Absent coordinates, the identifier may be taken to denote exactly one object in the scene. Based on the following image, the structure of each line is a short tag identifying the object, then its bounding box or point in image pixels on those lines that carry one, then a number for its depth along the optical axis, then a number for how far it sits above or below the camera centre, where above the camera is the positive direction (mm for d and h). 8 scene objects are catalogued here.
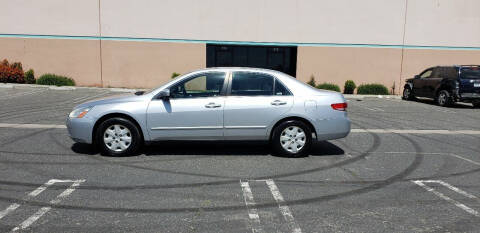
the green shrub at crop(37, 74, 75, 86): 20016 -575
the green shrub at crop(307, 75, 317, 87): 21406 -353
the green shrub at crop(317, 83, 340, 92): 21016 -573
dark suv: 15477 -261
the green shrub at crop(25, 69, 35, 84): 20047 -454
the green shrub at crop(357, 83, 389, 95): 21203 -678
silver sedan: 6871 -725
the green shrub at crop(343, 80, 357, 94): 20938 -541
